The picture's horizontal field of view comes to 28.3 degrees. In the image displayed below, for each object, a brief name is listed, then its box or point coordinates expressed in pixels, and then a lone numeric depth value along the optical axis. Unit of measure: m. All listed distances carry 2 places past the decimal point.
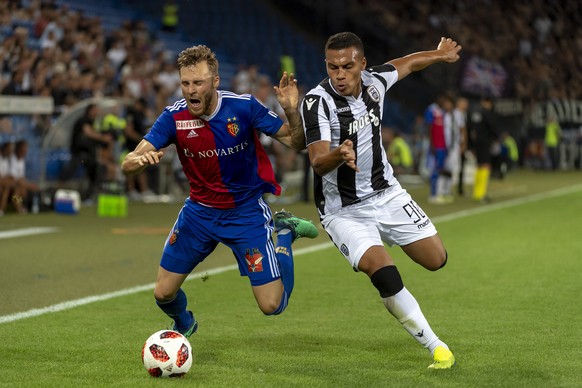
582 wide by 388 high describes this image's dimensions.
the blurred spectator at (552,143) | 38.34
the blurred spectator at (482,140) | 23.41
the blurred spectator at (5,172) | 18.78
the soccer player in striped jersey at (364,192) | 7.36
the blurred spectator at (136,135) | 21.92
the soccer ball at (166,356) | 7.02
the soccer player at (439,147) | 23.25
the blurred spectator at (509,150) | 34.66
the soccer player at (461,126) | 24.06
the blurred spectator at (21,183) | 18.94
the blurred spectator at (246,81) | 27.66
